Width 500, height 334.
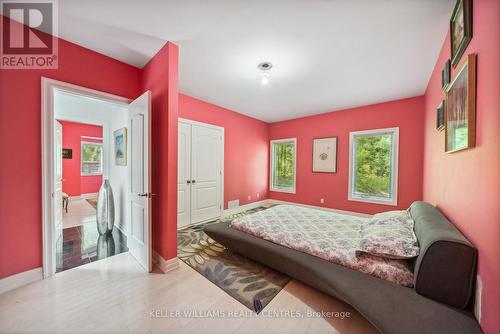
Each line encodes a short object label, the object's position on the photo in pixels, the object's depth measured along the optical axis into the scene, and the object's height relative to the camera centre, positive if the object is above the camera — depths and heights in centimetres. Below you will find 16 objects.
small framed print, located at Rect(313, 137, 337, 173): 443 +25
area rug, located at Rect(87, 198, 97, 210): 514 -116
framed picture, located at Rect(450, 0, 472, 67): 122 +102
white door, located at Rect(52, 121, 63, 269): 198 -117
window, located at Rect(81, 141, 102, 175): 587 +14
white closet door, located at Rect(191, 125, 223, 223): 376 -19
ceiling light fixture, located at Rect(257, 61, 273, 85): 245 +134
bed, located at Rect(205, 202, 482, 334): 103 -86
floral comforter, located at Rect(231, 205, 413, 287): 144 -81
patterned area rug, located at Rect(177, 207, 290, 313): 172 -123
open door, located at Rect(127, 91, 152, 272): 204 -21
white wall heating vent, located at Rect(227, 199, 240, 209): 448 -100
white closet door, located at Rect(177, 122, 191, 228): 349 -22
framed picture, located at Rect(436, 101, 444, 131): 195 +55
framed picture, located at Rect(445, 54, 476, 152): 115 +42
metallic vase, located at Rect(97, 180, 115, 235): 302 -79
